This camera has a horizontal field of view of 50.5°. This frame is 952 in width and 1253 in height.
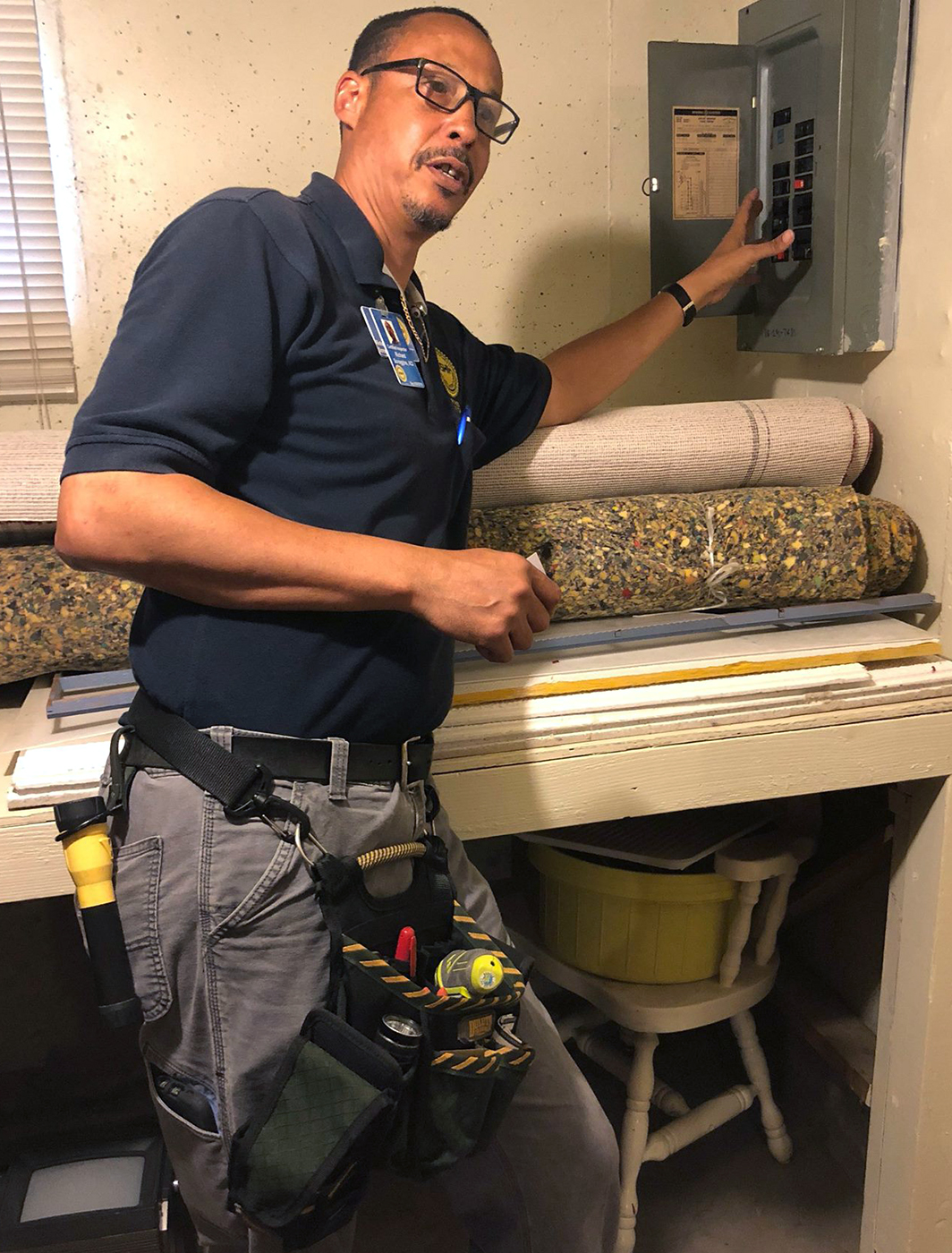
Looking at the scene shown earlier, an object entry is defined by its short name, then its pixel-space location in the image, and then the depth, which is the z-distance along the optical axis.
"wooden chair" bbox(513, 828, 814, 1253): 1.51
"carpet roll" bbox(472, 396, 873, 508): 1.33
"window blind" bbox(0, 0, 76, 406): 1.52
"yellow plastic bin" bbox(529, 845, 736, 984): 1.54
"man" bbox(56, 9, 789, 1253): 0.79
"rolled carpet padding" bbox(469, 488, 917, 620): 1.27
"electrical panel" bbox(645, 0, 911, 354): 1.33
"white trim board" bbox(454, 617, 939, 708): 1.19
